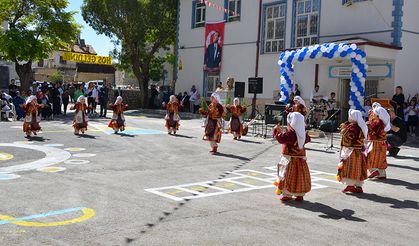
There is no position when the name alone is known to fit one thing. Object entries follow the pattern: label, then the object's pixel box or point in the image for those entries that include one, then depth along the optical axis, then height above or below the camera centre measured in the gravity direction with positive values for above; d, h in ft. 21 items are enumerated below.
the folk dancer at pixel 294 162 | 26.18 -3.20
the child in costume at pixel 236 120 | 58.90 -2.33
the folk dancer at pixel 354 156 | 29.04 -3.08
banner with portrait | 99.76 +11.41
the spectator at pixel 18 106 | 76.69 -2.02
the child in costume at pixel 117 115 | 60.18 -2.27
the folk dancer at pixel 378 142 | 34.32 -2.53
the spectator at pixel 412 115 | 65.99 -1.00
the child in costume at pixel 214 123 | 45.06 -2.11
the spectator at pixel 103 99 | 86.48 -0.47
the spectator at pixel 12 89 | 81.18 +0.68
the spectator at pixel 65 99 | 89.13 -0.73
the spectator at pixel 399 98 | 62.39 +1.16
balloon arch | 62.18 +6.57
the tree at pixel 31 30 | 91.20 +12.47
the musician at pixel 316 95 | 74.43 +1.40
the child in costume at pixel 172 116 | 60.59 -2.13
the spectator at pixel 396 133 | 39.11 -2.22
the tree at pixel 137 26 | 104.94 +16.04
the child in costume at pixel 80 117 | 55.88 -2.48
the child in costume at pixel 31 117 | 51.67 -2.49
